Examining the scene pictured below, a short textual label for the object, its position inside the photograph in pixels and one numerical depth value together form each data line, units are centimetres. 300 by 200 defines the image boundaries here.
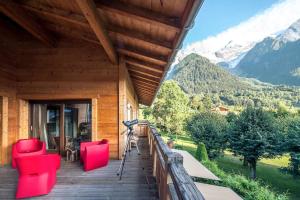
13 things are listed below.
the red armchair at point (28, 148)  299
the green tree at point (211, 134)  980
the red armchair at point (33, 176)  209
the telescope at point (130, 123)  270
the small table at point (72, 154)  356
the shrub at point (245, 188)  540
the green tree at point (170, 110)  1597
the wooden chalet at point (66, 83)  285
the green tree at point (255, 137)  783
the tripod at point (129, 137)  265
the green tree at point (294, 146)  725
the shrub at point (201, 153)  855
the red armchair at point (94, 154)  297
